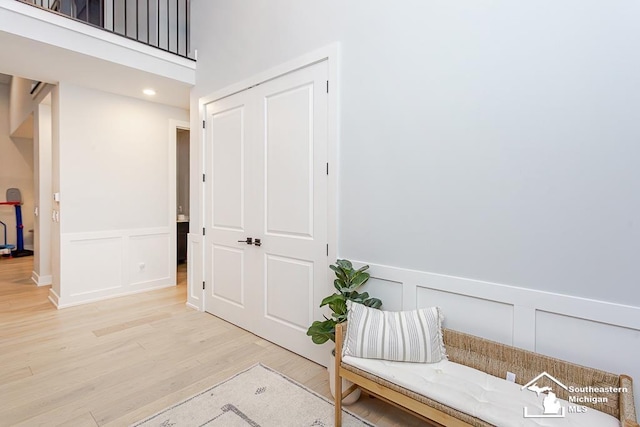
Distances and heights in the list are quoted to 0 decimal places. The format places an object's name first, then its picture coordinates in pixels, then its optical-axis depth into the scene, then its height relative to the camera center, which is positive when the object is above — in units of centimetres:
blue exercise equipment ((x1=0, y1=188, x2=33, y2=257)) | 673 -46
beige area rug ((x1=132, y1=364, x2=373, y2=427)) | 181 -125
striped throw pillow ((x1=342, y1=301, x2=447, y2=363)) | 169 -71
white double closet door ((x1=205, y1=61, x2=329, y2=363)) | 246 +0
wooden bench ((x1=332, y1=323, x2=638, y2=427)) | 130 -79
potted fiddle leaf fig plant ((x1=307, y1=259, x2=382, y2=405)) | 200 -60
